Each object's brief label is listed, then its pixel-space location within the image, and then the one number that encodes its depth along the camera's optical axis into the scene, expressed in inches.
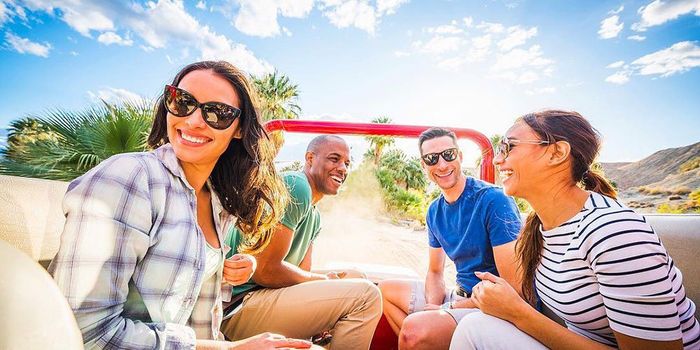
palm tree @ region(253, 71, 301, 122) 1137.4
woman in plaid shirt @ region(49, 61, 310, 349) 37.7
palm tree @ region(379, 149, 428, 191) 1649.9
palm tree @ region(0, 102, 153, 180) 277.7
